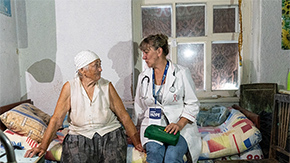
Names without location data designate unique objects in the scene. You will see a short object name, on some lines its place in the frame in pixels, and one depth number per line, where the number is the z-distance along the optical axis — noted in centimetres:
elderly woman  193
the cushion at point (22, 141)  209
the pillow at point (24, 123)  216
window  324
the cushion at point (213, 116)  274
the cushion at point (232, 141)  214
